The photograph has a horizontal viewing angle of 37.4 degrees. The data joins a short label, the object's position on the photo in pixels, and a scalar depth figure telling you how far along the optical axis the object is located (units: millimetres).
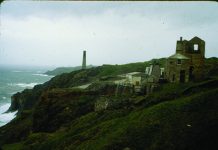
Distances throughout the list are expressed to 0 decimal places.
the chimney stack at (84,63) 101288
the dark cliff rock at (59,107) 42219
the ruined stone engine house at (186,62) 41875
